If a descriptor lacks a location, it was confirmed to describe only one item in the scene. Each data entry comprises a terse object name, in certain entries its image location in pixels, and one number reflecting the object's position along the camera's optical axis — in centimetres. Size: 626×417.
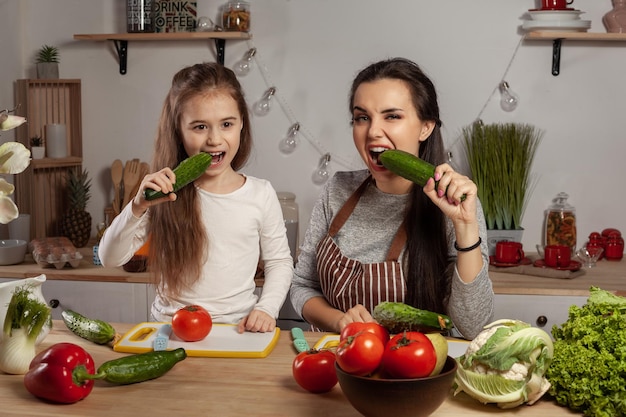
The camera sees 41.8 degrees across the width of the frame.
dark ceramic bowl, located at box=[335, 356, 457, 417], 126
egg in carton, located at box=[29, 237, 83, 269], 325
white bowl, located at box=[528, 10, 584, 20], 333
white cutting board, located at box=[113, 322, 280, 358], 174
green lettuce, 137
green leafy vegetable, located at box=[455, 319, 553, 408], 141
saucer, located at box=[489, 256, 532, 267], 321
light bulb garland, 363
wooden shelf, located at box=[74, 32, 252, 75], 352
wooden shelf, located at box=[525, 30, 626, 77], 332
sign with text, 362
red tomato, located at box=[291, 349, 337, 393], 150
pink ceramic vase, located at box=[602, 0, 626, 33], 338
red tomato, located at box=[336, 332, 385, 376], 128
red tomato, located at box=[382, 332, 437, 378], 126
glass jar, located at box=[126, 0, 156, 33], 359
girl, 224
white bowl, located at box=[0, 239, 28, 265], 325
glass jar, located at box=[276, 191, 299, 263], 353
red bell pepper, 145
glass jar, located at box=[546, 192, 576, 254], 345
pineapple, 365
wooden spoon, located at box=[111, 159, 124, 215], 378
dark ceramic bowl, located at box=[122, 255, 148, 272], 320
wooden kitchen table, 143
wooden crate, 358
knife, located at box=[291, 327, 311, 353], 179
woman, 200
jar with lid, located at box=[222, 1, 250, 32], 354
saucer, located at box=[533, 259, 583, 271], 312
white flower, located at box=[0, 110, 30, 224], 133
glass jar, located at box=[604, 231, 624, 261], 341
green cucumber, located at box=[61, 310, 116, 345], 181
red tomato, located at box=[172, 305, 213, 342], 179
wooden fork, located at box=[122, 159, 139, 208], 372
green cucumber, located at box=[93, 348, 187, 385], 152
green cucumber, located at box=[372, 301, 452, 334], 145
